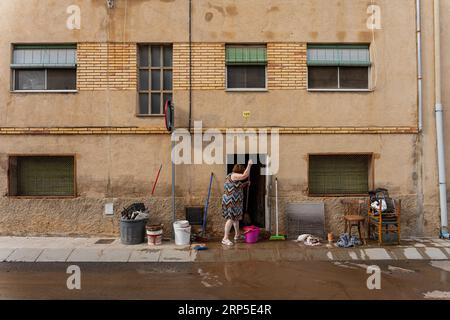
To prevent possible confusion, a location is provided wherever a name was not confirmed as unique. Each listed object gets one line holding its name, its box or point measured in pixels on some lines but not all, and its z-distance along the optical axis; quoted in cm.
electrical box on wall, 897
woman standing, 829
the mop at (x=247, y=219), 1034
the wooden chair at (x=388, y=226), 814
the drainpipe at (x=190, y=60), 904
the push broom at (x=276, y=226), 866
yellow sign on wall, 899
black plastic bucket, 829
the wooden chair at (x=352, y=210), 856
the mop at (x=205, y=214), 881
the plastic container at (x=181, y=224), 826
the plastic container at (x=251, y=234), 835
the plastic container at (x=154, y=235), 821
